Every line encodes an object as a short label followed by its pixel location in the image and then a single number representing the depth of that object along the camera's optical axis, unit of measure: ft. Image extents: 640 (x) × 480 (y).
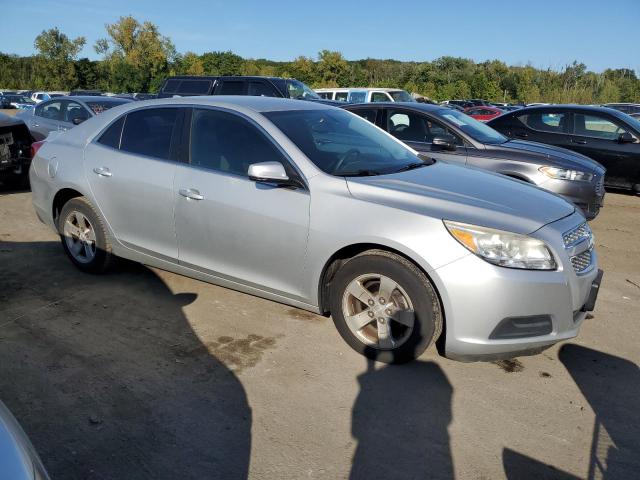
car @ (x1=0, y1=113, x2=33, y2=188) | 27.86
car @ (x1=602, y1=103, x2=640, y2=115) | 75.43
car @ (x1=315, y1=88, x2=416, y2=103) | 57.93
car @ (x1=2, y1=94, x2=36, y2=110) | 102.21
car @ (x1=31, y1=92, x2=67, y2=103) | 109.24
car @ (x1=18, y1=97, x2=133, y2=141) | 33.50
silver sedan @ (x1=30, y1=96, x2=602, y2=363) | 10.64
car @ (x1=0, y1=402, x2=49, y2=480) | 5.43
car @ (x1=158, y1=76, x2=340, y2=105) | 41.52
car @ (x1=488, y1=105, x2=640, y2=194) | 31.68
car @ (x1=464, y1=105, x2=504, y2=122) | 88.38
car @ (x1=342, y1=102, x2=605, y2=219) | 22.90
